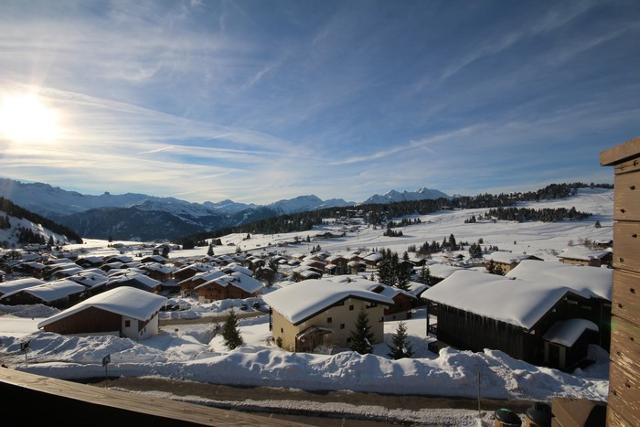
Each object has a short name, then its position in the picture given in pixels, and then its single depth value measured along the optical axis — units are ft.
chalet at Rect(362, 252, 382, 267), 311.47
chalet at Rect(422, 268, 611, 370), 63.82
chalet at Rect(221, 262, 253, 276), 209.18
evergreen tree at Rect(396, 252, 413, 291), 147.23
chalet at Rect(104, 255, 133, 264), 268.21
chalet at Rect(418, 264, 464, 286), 193.67
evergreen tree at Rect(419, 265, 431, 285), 190.35
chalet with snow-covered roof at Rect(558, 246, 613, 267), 216.33
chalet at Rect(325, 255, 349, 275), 273.19
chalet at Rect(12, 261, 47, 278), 233.14
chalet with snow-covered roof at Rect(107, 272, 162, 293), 170.09
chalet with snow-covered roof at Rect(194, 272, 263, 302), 173.47
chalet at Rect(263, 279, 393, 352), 72.90
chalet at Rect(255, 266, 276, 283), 233.78
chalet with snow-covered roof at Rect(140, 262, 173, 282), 226.38
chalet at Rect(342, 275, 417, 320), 121.90
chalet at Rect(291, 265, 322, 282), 234.46
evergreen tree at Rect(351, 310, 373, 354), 68.18
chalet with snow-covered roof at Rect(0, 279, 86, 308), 140.26
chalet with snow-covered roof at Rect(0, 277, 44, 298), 142.92
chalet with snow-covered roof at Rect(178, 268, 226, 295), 187.73
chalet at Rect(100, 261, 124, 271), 247.50
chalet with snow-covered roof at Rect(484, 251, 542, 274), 233.58
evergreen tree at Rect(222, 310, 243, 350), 72.02
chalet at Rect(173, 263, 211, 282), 221.46
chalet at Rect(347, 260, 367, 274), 289.00
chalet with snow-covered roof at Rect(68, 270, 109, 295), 170.17
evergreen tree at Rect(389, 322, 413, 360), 62.39
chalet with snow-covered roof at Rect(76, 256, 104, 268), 268.21
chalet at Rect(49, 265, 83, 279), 208.64
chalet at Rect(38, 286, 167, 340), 85.35
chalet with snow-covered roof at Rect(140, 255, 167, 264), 290.76
